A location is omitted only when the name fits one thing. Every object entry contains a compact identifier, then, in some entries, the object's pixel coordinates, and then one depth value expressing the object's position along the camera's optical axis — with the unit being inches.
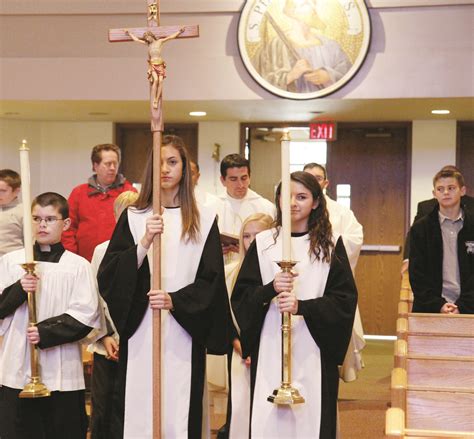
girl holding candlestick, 166.9
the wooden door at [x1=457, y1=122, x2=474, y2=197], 431.8
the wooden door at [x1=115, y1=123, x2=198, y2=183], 452.1
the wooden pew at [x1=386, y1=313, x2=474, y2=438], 161.8
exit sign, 427.5
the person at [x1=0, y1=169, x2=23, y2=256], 249.3
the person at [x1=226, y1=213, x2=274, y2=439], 191.2
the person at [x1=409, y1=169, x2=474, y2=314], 225.9
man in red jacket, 258.8
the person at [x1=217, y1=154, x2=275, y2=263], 263.3
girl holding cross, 163.2
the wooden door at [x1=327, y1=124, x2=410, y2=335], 439.5
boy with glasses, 176.4
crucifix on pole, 150.4
